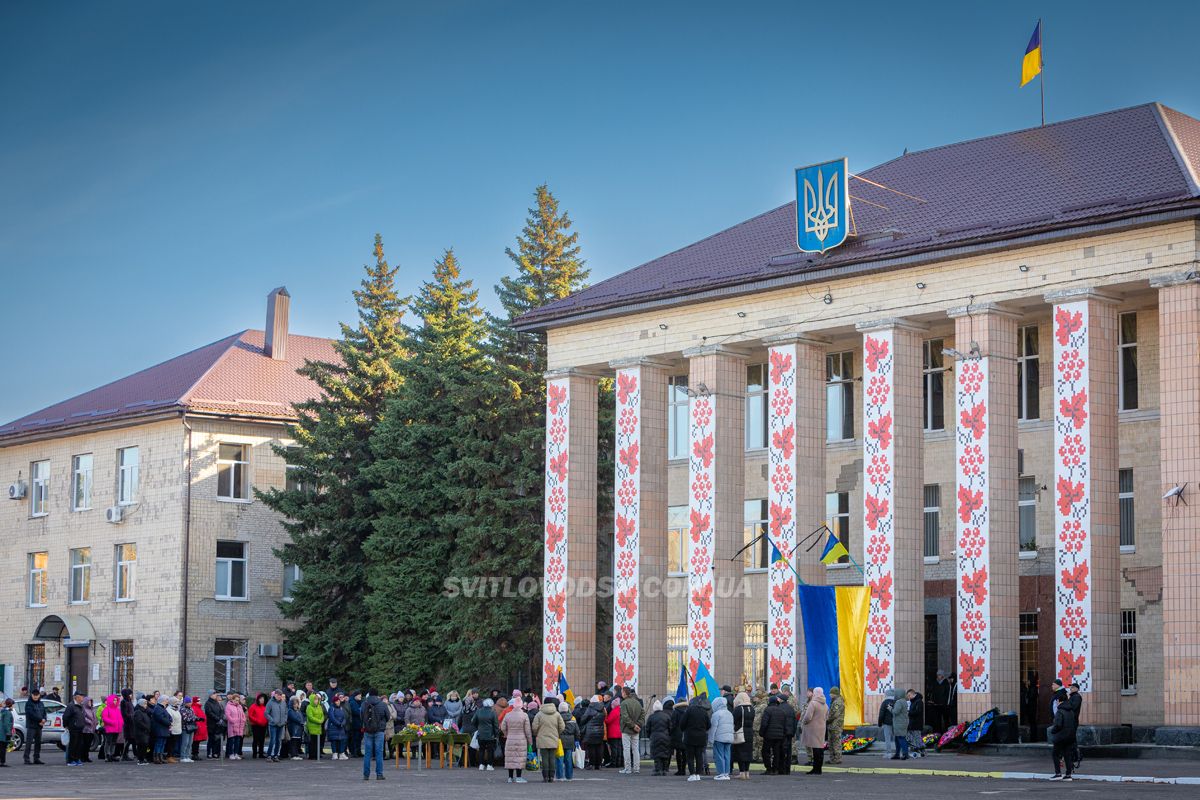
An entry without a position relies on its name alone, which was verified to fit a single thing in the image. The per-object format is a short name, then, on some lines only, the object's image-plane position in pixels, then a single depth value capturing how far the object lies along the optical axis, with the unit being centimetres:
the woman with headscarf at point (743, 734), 2772
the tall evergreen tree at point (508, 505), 4353
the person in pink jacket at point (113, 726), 3466
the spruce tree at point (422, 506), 4466
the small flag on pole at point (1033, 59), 3781
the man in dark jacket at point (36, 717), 3400
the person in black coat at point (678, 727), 2842
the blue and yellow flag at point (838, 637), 3259
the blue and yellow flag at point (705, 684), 3275
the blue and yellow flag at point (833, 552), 3409
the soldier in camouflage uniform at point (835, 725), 3011
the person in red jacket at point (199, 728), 3606
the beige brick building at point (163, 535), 5131
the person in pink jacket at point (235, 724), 3550
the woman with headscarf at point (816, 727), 2845
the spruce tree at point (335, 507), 4688
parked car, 4091
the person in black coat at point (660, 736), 2864
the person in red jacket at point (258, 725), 3531
